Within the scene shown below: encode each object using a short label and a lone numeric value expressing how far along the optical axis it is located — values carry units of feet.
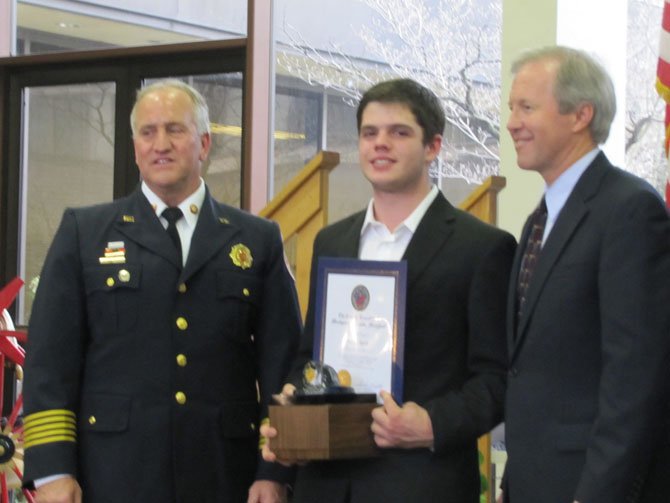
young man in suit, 11.44
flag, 14.66
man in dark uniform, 12.90
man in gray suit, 9.95
